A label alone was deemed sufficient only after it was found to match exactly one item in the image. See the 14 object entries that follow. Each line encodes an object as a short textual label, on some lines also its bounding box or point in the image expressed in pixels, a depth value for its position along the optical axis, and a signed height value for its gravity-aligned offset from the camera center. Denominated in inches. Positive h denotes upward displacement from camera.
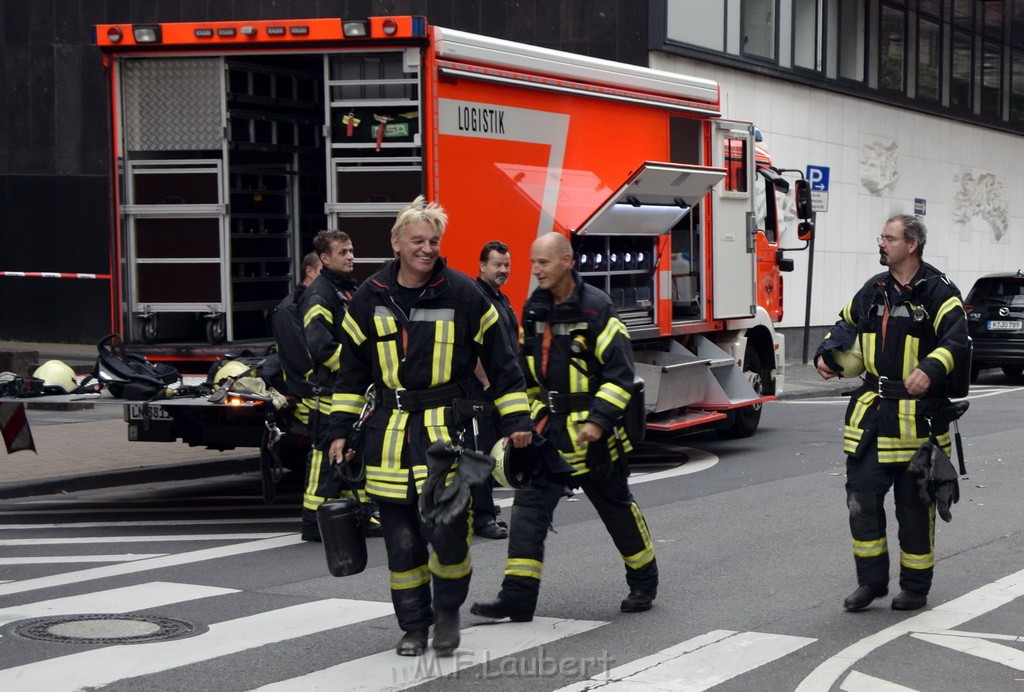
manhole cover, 251.9 -69.5
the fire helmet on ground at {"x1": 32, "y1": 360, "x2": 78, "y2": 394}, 392.2 -37.2
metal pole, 871.8 -47.0
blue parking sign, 935.0 +38.4
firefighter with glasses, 273.0 -33.2
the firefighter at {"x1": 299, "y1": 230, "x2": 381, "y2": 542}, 352.2 -21.3
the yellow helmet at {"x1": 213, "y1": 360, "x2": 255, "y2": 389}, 387.5 -35.4
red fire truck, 412.8 +23.4
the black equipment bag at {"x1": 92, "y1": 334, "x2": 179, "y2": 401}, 385.0 -36.4
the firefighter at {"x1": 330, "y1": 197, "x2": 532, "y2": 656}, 236.7 -25.8
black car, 837.2 -50.0
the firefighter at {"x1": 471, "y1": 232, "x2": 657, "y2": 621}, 262.2 -31.3
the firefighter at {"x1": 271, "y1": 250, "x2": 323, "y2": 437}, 364.8 -27.3
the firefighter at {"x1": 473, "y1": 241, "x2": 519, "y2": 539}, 360.2 -22.6
